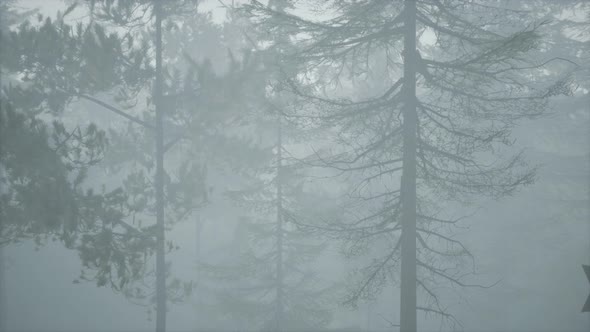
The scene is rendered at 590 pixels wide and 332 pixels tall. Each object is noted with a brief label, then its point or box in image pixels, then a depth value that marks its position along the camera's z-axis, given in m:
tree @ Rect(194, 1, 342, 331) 13.09
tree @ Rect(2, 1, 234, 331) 8.39
